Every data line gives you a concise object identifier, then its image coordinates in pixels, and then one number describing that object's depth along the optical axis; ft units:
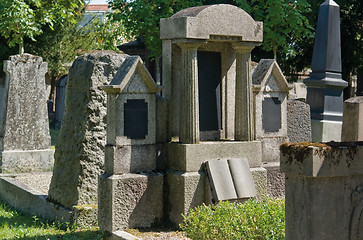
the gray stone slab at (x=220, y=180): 24.48
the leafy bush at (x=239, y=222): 19.79
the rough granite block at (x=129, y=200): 23.57
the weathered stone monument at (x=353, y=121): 14.92
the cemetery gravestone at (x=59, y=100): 77.95
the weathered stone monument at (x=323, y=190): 12.64
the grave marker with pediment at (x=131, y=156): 23.75
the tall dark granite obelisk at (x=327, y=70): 44.86
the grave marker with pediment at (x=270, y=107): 29.14
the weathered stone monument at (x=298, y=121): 31.53
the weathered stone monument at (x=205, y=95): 24.54
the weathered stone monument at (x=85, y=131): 26.99
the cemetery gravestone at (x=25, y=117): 41.06
